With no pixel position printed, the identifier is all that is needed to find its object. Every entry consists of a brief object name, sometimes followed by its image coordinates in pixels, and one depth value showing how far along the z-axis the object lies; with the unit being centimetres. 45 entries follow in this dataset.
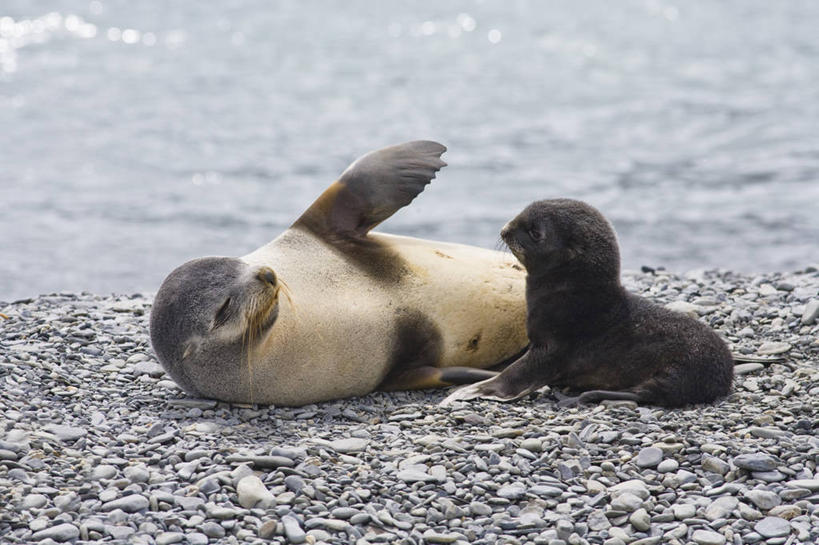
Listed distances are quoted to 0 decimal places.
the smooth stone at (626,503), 787
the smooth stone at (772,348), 1126
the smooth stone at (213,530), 756
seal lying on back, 967
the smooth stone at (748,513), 776
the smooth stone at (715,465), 837
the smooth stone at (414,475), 831
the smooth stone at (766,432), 897
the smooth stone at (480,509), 789
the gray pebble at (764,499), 789
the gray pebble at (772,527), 754
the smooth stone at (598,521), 770
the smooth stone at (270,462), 853
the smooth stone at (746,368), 1075
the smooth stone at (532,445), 880
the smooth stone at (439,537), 753
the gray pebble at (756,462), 834
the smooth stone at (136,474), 831
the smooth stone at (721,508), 779
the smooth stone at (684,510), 779
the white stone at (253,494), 795
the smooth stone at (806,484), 808
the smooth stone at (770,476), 824
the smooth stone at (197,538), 746
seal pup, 995
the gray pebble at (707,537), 747
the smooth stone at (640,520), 768
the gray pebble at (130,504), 786
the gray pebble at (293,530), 749
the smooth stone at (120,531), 748
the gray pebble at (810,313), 1213
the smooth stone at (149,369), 1111
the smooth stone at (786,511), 776
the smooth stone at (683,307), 1261
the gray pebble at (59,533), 747
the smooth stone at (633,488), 805
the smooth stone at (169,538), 744
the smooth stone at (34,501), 787
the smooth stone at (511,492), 806
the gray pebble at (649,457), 851
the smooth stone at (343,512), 782
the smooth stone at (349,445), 895
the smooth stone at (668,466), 843
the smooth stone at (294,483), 818
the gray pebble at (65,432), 911
